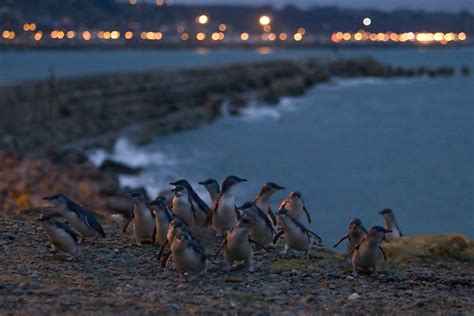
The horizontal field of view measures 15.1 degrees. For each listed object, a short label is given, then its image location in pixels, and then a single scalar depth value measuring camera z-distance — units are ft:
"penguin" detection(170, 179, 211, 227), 51.11
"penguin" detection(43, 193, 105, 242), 48.57
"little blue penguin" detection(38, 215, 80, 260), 45.79
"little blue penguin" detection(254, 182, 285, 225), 51.72
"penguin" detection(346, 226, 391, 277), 44.18
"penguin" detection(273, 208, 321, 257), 48.25
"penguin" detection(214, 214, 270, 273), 43.84
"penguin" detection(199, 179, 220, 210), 53.25
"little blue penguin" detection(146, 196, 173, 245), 47.06
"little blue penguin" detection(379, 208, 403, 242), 57.73
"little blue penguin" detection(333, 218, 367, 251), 48.20
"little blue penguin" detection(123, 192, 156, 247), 49.38
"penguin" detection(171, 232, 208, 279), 42.48
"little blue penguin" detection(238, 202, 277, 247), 47.63
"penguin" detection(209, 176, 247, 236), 50.24
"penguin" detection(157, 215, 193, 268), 43.08
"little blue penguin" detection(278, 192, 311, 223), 52.53
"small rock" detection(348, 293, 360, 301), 41.26
